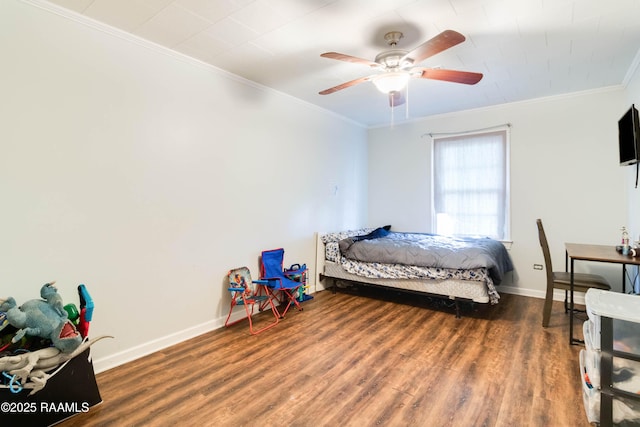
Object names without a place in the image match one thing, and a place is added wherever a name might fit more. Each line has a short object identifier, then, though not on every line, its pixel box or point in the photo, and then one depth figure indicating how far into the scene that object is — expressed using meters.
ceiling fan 2.31
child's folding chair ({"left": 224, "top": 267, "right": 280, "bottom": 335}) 3.11
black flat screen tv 2.71
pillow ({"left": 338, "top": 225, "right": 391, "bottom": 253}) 4.15
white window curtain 4.39
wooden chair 2.90
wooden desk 2.48
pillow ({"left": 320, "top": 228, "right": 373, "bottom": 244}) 4.36
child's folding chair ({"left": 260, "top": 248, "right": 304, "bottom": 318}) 3.36
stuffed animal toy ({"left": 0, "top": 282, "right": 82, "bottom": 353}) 1.75
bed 3.31
